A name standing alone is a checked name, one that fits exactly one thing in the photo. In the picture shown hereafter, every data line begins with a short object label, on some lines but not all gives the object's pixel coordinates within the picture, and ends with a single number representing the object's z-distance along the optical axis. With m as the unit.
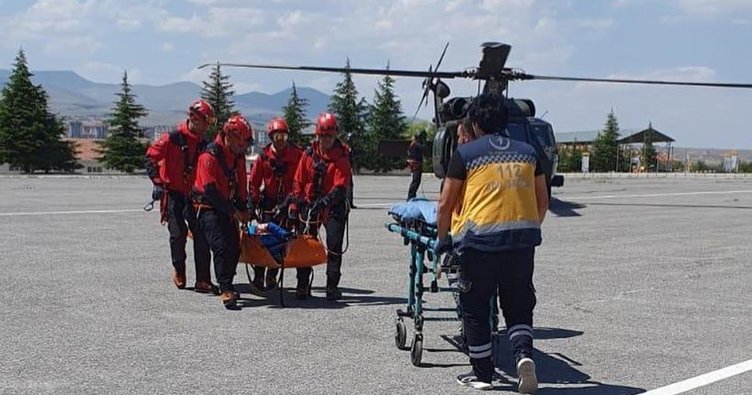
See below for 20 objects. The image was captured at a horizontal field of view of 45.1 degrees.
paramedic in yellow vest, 6.00
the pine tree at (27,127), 53.34
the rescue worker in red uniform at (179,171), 10.12
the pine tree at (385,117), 62.59
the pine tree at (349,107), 62.66
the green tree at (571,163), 67.99
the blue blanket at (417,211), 7.08
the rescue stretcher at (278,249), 9.32
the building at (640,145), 74.88
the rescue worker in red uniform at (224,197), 9.05
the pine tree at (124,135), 58.91
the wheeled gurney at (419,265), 6.74
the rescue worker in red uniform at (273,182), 9.92
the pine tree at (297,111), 62.25
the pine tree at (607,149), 71.69
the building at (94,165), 61.33
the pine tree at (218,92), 63.91
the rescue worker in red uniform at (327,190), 9.51
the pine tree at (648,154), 73.50
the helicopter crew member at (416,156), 24.47
